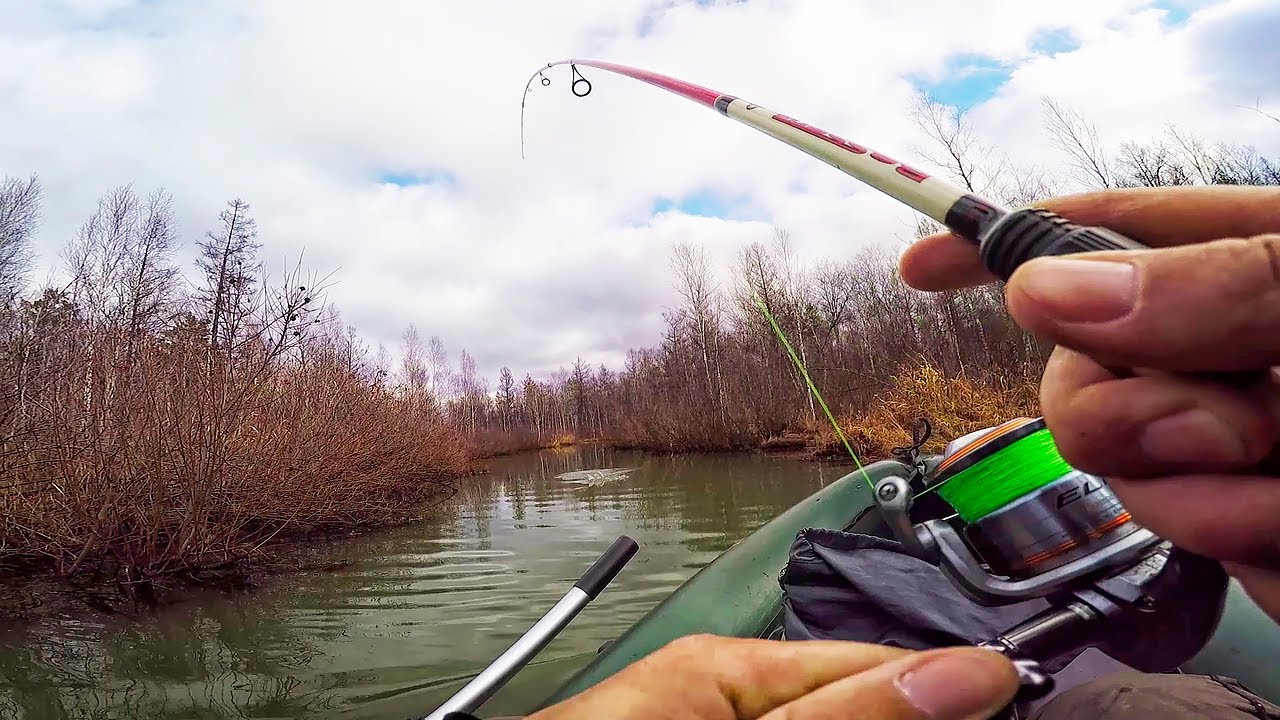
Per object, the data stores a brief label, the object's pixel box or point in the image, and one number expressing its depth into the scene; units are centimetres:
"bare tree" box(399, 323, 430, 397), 1819
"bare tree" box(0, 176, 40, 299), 1742
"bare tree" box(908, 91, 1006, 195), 1855
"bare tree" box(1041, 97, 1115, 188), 1784
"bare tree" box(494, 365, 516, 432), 6112
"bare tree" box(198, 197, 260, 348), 1905
